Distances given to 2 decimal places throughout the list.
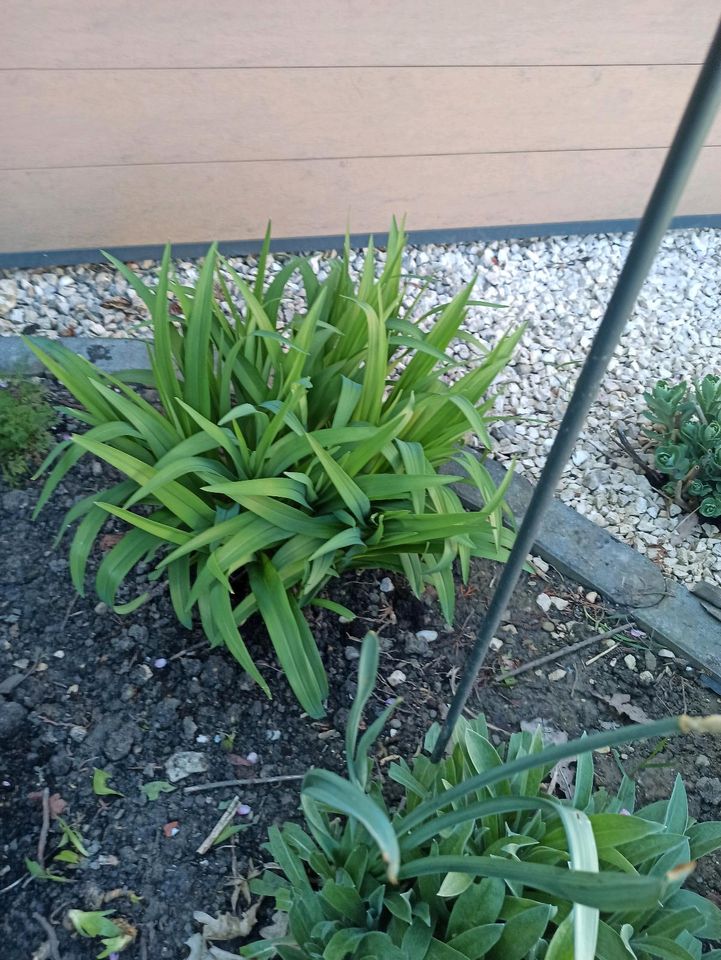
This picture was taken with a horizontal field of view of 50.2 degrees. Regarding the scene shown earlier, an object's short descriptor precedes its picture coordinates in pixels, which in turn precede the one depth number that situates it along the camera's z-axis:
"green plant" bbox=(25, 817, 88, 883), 1.33
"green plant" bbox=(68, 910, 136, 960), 1.28
